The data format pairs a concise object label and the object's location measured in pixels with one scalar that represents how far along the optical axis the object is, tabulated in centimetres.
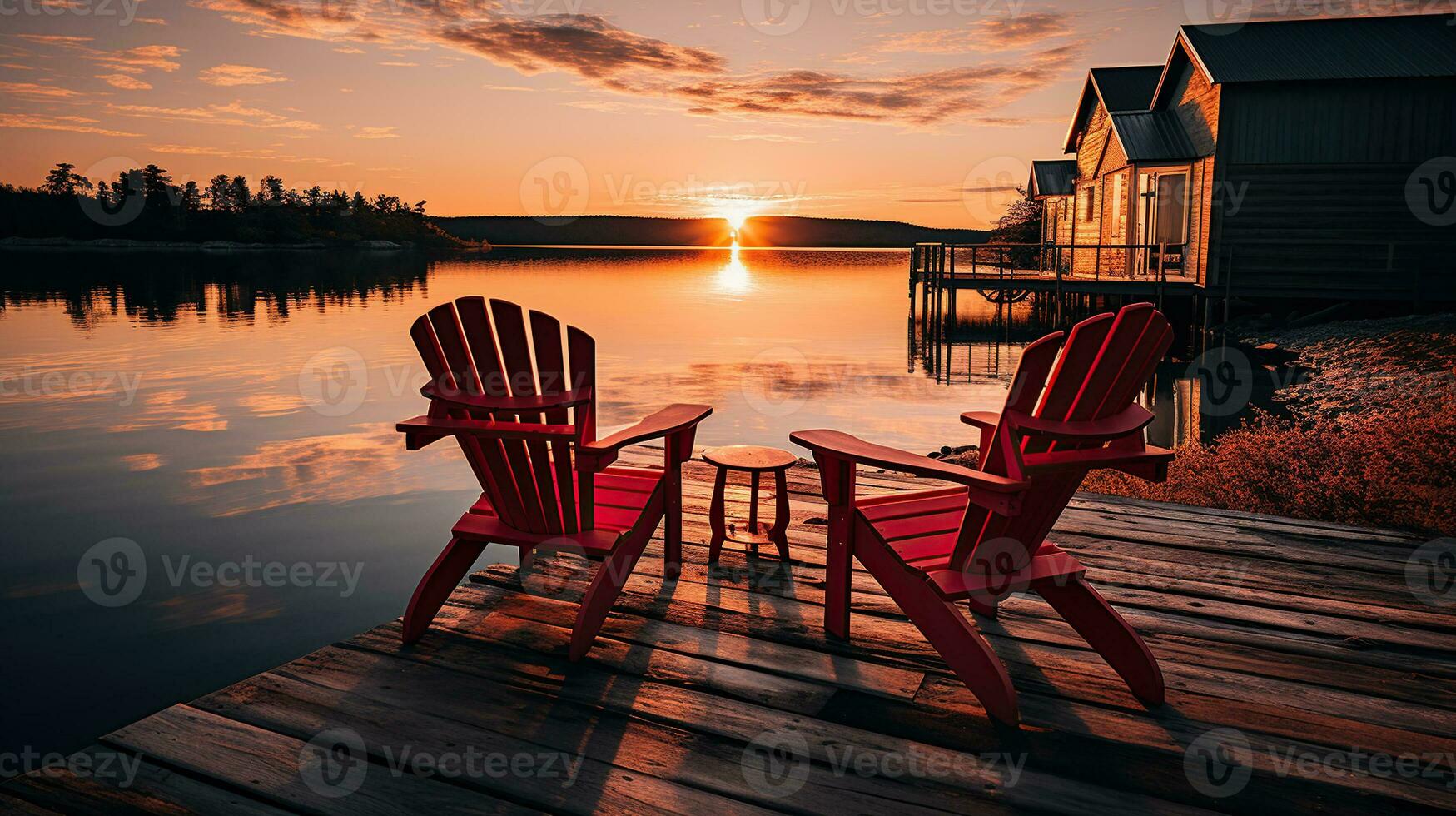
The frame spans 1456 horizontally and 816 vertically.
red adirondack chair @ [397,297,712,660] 280
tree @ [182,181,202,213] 8531
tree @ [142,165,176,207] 8350
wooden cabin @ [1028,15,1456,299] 1520
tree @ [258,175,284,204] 10119
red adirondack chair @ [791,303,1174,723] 239
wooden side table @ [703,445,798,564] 375
